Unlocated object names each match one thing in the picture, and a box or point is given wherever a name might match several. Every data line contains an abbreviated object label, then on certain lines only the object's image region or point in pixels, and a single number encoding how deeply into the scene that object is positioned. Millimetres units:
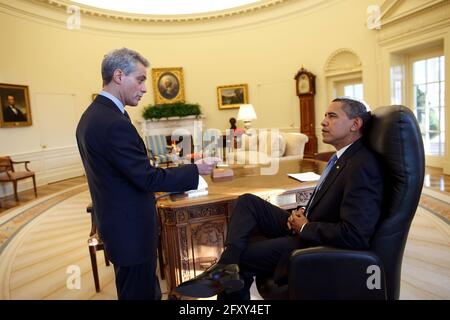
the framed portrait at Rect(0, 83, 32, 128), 6799
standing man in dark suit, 1438
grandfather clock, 9047
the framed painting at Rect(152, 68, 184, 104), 10164
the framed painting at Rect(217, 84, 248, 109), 10336
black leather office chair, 1494
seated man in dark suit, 1543
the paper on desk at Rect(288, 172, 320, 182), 2796
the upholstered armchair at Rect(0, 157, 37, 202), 5952
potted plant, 9766
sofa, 5398
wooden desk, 2371
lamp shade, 7754
